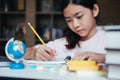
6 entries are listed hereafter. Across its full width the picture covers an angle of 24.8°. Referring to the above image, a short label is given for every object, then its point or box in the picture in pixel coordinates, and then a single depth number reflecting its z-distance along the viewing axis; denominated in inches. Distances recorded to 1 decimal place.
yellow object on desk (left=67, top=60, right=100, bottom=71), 33.5
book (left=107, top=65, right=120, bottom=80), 28.5
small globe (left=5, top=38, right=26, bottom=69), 37.3
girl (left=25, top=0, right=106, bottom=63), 50.9
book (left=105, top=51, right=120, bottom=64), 28.3
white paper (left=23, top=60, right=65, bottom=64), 42.0
